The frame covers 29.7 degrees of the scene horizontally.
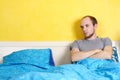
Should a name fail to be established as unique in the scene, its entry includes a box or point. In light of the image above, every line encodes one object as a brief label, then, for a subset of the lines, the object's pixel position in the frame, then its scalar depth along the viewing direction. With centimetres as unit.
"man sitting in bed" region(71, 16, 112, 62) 212
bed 140
